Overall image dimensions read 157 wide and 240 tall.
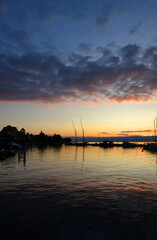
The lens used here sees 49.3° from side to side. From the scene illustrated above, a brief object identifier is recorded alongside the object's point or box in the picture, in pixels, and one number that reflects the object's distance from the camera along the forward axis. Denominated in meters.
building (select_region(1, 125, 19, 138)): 137.77
